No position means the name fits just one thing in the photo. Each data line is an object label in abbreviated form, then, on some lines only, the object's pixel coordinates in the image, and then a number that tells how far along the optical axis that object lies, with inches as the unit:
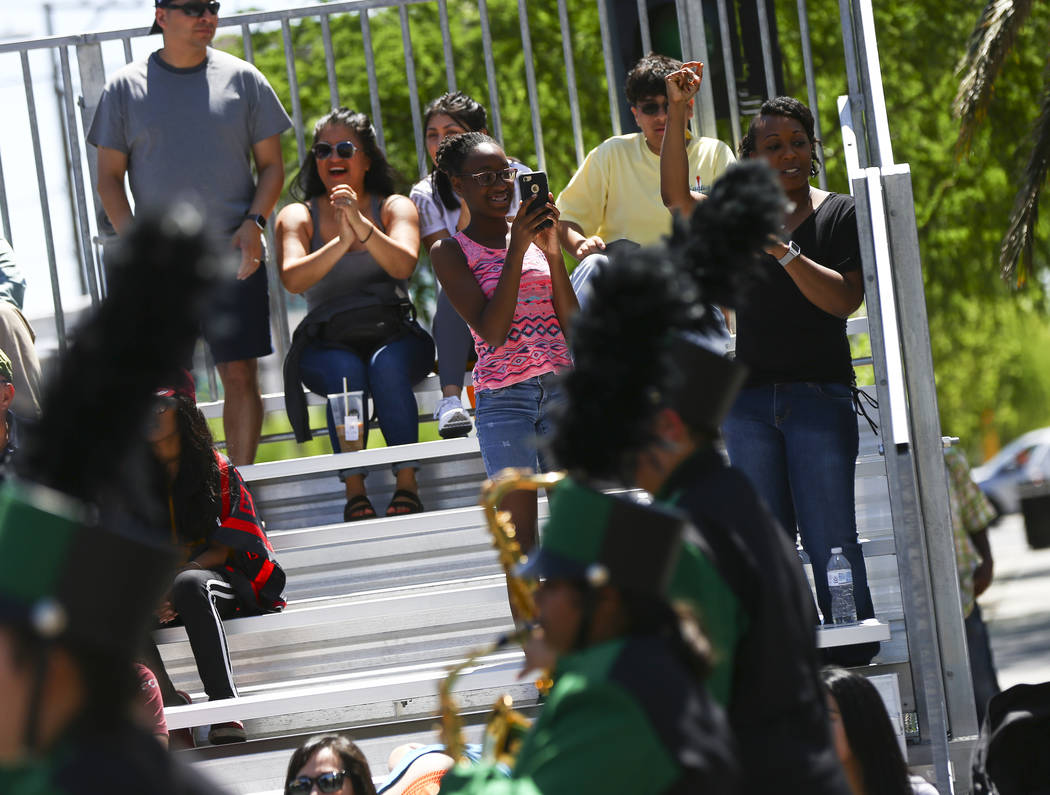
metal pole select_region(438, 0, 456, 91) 571.5
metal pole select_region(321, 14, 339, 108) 567.8
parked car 2401.6
